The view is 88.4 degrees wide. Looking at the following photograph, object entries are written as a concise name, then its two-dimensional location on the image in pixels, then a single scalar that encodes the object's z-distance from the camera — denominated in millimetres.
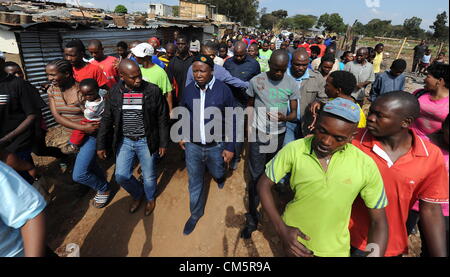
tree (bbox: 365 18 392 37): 51672
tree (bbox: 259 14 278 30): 73119
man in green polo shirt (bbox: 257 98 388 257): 1447
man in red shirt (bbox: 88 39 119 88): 4242
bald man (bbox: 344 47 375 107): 5016
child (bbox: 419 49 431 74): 12211
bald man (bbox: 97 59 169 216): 2793
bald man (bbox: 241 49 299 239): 2961
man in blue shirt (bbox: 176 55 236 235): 2744
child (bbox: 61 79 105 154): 2906
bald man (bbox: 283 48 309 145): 3359
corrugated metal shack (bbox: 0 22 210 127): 5238
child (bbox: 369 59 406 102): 4438
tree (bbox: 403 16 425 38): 35519
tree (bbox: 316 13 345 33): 63331
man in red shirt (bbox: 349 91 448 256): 1503
